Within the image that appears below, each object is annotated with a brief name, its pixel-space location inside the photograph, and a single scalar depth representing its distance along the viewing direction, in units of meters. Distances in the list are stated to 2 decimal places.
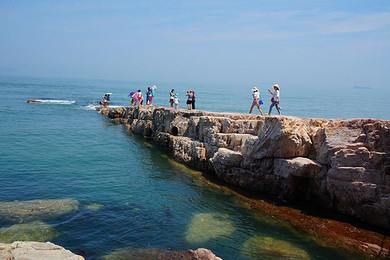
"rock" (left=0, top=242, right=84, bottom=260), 10.80
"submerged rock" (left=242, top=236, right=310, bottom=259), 14.67
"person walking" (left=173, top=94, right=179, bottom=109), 37.59
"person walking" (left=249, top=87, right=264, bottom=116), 27.44
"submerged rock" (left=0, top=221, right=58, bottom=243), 14.34
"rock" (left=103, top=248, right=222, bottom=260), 12.59
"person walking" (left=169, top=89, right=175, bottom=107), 38.12
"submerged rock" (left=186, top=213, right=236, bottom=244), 16.03
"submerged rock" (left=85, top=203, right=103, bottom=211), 18.62
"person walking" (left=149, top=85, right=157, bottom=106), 43.01
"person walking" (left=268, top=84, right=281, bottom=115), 24.81
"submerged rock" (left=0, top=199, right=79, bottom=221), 16.58
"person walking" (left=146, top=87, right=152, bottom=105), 43.84
